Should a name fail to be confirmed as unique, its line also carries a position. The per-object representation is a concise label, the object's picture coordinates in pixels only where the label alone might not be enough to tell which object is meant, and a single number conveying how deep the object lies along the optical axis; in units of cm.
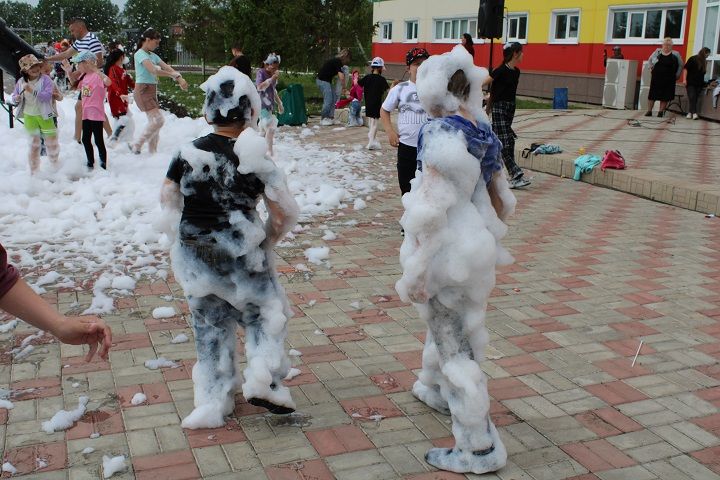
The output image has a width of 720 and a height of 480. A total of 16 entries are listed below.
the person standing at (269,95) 1277
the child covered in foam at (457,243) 358
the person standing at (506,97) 1025
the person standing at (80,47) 1179
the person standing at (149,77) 1147
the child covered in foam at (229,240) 397
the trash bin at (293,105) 1827
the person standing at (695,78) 1873
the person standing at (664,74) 1922
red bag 1137
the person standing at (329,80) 1873
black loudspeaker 1322
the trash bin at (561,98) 2267
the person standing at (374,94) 1480
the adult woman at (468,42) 1213
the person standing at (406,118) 743
